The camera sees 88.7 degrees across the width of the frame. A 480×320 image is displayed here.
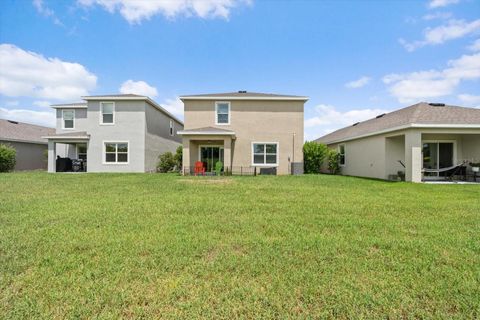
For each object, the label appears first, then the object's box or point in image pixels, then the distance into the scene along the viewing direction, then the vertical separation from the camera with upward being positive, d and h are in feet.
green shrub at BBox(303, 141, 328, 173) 64.64 +1.72
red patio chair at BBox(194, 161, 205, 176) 58.08 -1.67
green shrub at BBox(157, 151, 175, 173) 69.03 -0.33
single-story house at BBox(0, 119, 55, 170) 76.43 +5.90
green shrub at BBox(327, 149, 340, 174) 70.23 +0.15
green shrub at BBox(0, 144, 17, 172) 65.00 +0.85
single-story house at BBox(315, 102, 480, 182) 45.03 +4.38
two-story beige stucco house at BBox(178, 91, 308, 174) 63.31 +9.57
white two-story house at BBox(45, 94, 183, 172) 64.85 +6.81
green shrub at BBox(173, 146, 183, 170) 69.39 +1.09
